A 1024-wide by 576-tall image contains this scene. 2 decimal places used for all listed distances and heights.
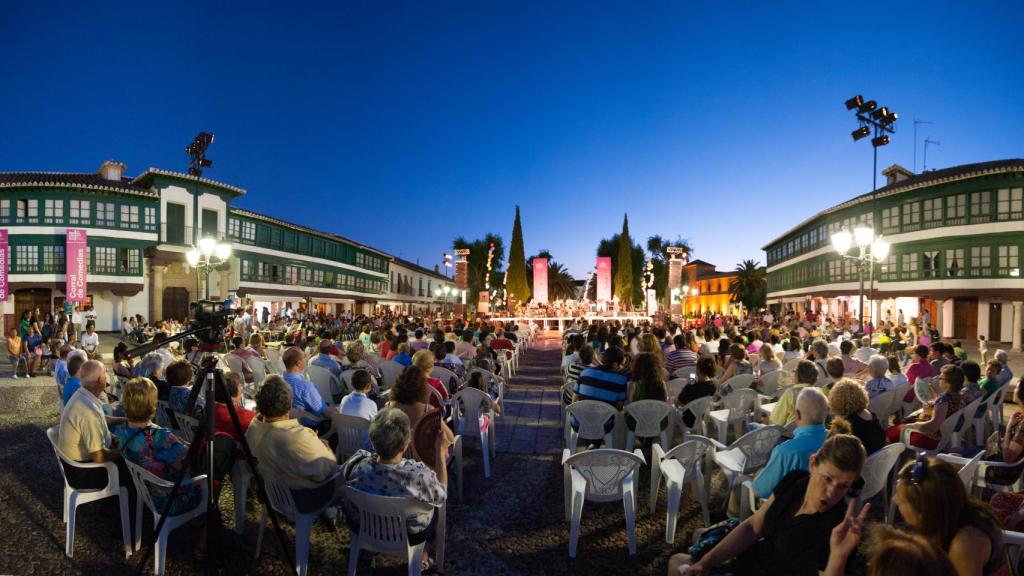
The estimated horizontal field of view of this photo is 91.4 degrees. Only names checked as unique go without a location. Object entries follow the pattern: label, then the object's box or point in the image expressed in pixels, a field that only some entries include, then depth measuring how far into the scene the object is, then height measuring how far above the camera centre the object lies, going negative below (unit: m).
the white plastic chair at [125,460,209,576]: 3.17 -1.44
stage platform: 26.17 -1.39
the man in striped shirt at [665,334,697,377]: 7.86 -1.03
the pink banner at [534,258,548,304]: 31.52 +0.88
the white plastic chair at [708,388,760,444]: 5.56 -1.35
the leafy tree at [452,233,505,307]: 63.19 +3.94
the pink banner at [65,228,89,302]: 24.42 +1.42
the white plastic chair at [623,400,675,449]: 5.11 -1.26
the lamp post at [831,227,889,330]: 11.95 +1.36
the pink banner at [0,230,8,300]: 22.91 +1.23
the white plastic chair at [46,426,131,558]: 3.55 -1.47
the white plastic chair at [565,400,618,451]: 5.13 -1.27
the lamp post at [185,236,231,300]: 13.37 +1.20
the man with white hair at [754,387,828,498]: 3.03 -0.96
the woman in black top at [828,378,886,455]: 3.77 -0.89
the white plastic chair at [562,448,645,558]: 3.58 -1.37
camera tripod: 3.04 -1.00
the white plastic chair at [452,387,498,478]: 5.67 -1.36
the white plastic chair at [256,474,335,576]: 3.17 -1.44
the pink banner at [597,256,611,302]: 32.16 +1.11
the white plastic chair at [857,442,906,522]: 3.57 -1.25
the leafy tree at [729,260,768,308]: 55.09 +0.90
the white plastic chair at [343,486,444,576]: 2.82 -1.33
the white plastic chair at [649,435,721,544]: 3.82 -1.39
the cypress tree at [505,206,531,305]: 41.09 +1.63
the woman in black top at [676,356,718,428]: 5.62 -1.03
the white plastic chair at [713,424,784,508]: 3.82 -1.27
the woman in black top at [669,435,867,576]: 2.19 -1.06
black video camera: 3.40 -0.20
